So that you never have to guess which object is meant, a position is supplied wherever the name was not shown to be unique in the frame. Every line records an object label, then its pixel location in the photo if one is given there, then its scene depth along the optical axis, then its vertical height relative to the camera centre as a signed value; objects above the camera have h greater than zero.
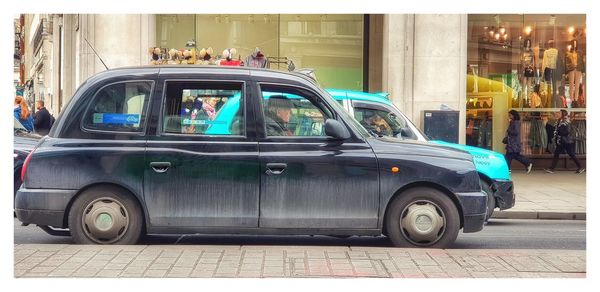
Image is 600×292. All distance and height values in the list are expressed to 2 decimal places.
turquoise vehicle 10.52 +0.06
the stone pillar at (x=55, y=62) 29.79 +2.72
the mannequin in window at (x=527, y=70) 22.50 +1.83
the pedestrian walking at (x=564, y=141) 21.11 -0.10
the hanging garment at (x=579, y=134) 22.14 +0.09
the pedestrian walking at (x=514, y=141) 19.56 -0.10
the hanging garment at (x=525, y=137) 22.23 +0.00
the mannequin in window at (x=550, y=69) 22.56 +1.87
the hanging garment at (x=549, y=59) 22.62 +2.15
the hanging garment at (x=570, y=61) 22.64 +2.10
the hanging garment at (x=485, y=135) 22.20 +0.04
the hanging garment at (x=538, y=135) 22.22 +0.05
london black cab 7.59 -0.32
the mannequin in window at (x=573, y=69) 22.61 +1.89
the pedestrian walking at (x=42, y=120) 18.86 +0.29
